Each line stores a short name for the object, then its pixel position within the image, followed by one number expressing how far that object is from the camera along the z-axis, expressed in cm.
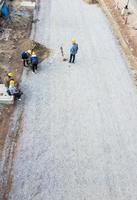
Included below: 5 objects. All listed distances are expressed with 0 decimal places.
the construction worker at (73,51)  2175
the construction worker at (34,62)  2083
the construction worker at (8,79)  1956
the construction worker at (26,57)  2106
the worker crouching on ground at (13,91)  1839
